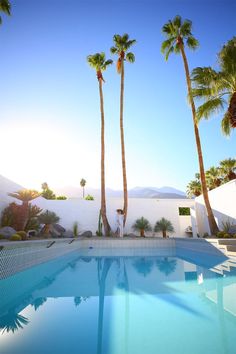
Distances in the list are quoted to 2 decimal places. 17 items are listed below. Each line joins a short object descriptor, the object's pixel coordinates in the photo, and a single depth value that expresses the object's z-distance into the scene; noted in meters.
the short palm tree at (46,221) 15.74
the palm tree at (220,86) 11.76
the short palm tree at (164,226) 20.69
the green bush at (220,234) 11.00
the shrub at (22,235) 10.09
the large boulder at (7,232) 10.26
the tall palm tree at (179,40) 14.53
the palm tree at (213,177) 24.92
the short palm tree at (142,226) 20.61
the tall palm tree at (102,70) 17.98
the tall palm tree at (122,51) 19.44
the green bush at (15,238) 9.23
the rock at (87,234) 17.38
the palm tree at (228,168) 22.99
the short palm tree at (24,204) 12.48
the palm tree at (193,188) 28.03
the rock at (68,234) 16.40
